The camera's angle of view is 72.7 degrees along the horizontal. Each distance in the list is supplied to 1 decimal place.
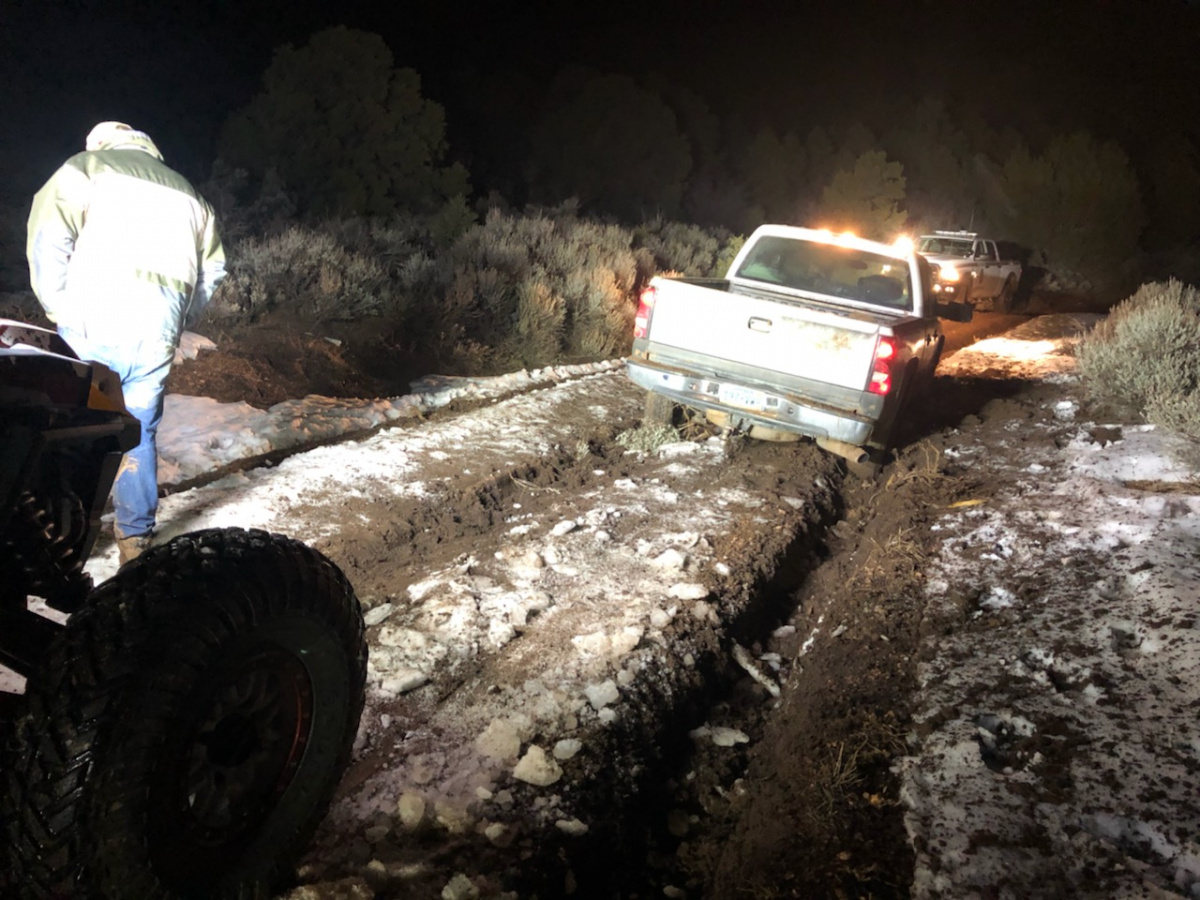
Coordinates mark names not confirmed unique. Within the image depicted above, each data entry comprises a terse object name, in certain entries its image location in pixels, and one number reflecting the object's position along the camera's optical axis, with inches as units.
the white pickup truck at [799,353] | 235.3
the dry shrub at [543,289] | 422.0
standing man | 152.7
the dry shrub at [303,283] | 351.9
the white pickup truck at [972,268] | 609.6
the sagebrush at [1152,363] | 275.7
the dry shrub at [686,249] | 631.2
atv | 68.0
